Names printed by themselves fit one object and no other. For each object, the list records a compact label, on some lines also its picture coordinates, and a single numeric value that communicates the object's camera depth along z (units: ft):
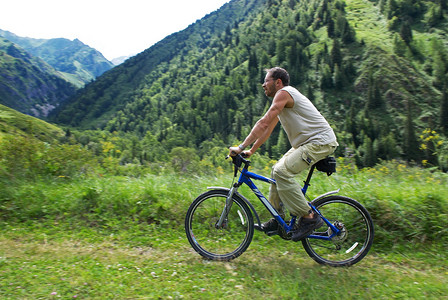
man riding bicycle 15.21
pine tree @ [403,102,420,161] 331.20
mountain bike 16.62
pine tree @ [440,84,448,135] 360.89
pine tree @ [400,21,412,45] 499.02
